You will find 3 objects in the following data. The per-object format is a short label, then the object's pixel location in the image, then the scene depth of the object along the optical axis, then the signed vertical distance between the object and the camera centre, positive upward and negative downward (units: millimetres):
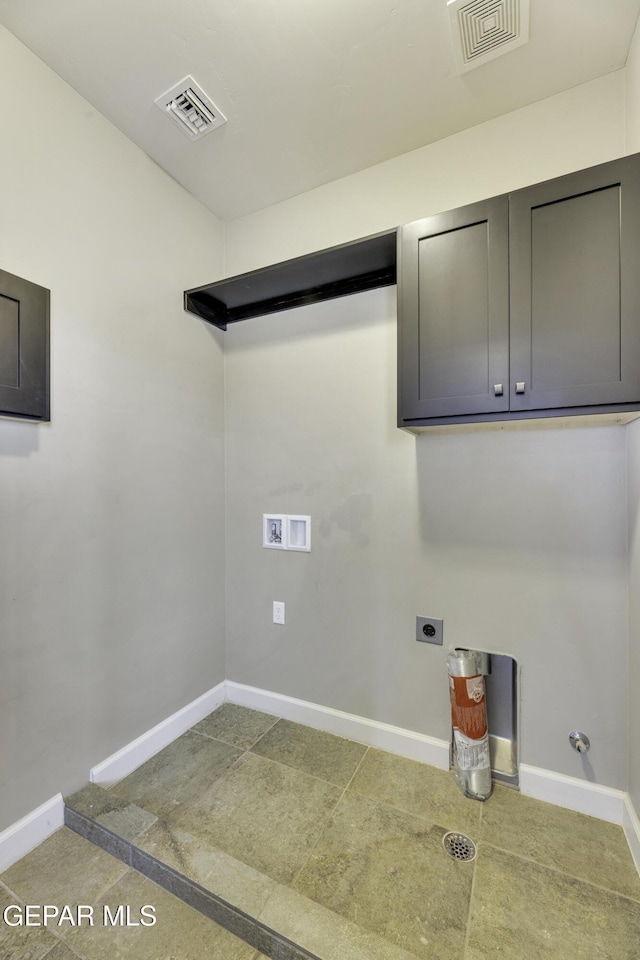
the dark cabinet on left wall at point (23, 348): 1347 +469
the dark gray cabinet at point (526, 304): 1228 +590
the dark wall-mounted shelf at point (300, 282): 1735 +979
